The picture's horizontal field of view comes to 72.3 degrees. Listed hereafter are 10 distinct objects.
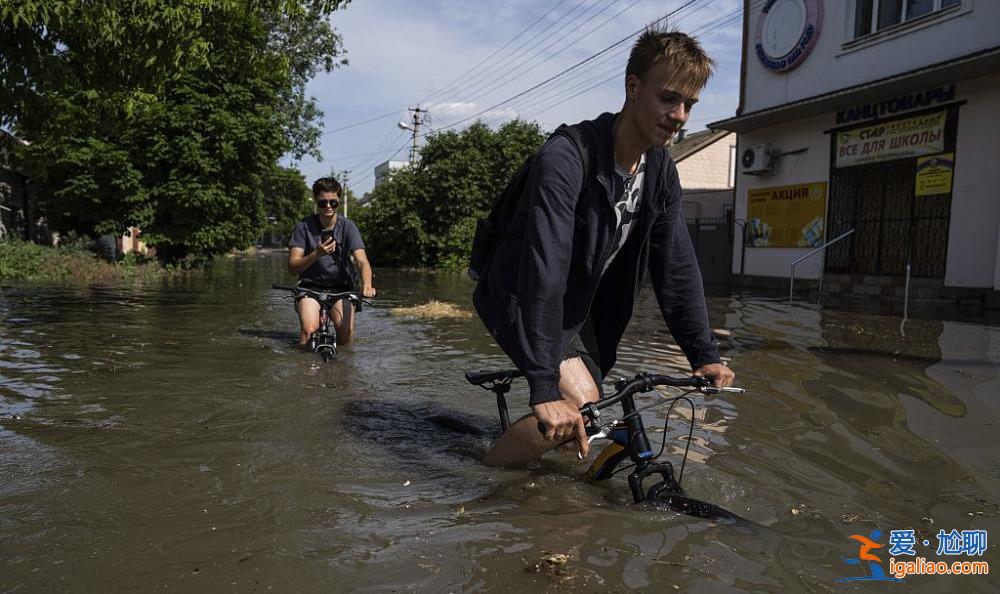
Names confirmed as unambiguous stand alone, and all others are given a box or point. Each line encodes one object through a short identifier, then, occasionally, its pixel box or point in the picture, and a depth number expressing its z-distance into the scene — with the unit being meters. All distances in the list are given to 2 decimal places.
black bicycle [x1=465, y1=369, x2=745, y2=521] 2.73
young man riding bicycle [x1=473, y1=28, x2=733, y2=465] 2.53
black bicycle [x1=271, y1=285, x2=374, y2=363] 6.79
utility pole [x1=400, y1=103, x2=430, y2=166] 50.62
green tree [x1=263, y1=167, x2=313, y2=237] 33.19
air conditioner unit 18.61
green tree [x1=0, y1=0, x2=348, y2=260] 8.09
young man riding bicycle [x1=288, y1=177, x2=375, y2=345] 6.78
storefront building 13.54
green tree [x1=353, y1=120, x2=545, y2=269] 32.78
